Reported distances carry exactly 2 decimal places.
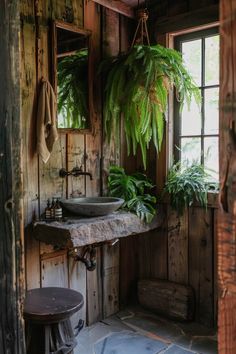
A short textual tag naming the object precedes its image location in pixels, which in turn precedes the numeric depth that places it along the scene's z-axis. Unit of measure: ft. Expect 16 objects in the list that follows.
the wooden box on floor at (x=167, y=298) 9.84
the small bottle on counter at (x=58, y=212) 8.33
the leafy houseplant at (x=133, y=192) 9.42
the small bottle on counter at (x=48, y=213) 8.37
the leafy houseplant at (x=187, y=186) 9.43
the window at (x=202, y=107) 9.46
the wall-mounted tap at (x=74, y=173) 9.01
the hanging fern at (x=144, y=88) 8.79
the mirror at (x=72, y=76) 8.83
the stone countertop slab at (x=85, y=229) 7.61
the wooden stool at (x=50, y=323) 6.83
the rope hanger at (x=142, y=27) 9.75
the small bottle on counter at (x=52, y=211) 8.37
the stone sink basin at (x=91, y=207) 8.23
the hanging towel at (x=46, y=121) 8.23
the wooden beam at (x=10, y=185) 3.17
